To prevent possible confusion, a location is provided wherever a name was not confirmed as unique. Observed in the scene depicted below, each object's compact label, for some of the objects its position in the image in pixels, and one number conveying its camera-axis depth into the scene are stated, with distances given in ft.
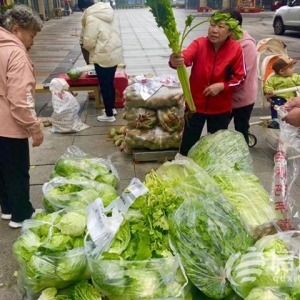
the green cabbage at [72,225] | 8.30
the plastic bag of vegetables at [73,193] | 10.64
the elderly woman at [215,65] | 11.37
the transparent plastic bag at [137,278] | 7.29
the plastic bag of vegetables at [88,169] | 12.84
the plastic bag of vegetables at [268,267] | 7.09
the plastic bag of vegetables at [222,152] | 11.84
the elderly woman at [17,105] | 9.25
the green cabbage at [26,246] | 8.15
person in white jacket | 19.16
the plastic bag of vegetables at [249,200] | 8.87
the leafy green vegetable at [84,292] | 7.63
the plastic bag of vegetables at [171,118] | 15.47
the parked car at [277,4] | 122.01
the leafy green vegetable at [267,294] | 6.82
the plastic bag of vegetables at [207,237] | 7.63
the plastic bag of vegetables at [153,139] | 15.70
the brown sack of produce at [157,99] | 15.30
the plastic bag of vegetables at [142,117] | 15.62
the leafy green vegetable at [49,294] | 7.81
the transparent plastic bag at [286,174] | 9.53
